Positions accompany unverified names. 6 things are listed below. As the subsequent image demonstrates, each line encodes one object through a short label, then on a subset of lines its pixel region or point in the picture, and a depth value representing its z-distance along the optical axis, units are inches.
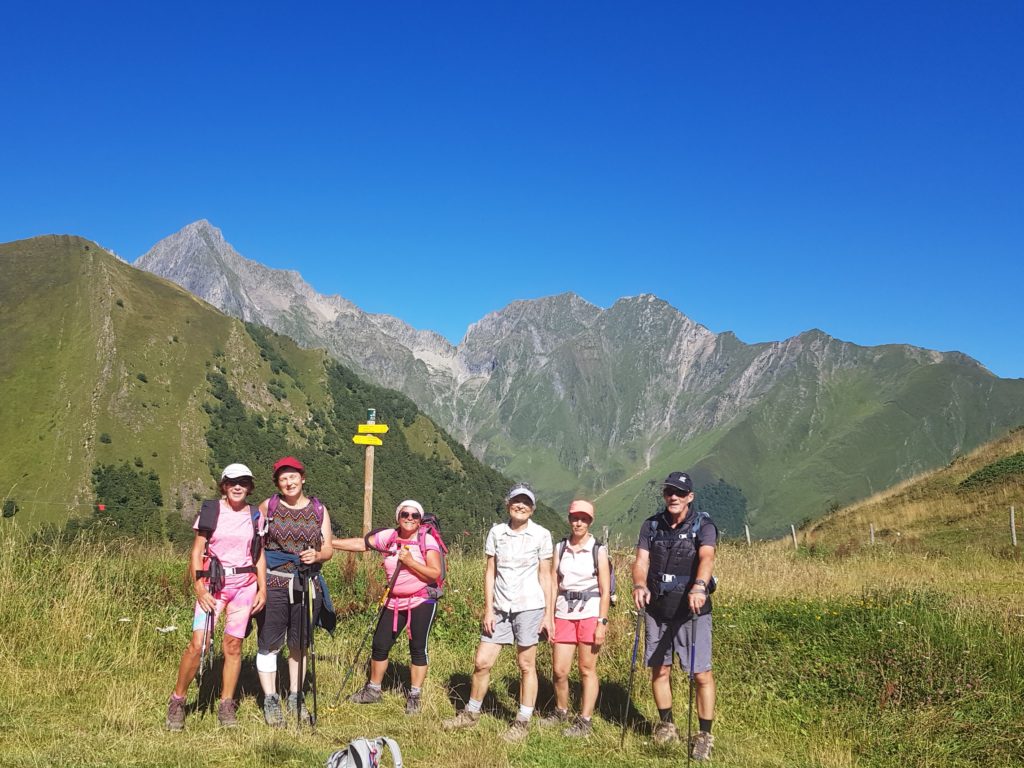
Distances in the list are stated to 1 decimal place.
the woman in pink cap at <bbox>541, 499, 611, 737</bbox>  267.1
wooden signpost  455.8
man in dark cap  252.5
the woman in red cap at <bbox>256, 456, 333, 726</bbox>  263.4
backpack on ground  189.0
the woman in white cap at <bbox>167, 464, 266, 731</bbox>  248.1
